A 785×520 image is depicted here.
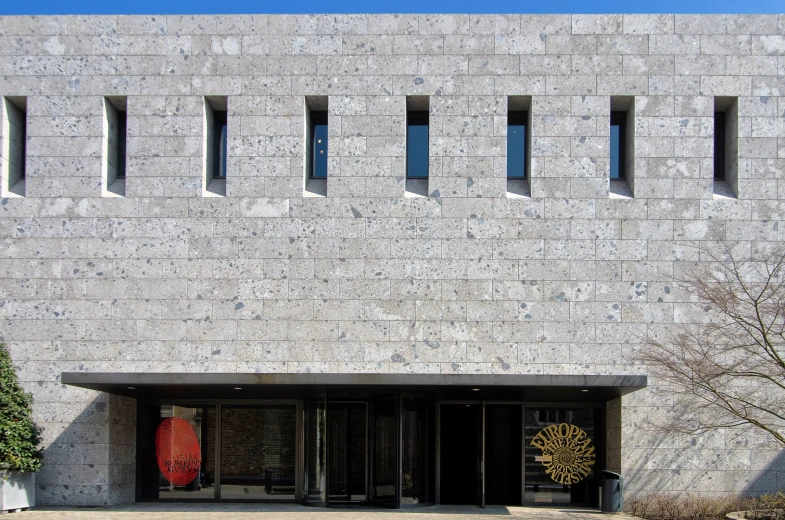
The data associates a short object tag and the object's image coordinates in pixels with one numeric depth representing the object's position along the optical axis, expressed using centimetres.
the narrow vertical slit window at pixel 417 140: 1916
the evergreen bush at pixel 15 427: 1627
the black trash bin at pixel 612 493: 1741
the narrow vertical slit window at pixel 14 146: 1889
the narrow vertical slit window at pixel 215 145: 1888
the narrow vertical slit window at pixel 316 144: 1891
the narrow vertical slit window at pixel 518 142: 1908
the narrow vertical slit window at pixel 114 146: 1883
